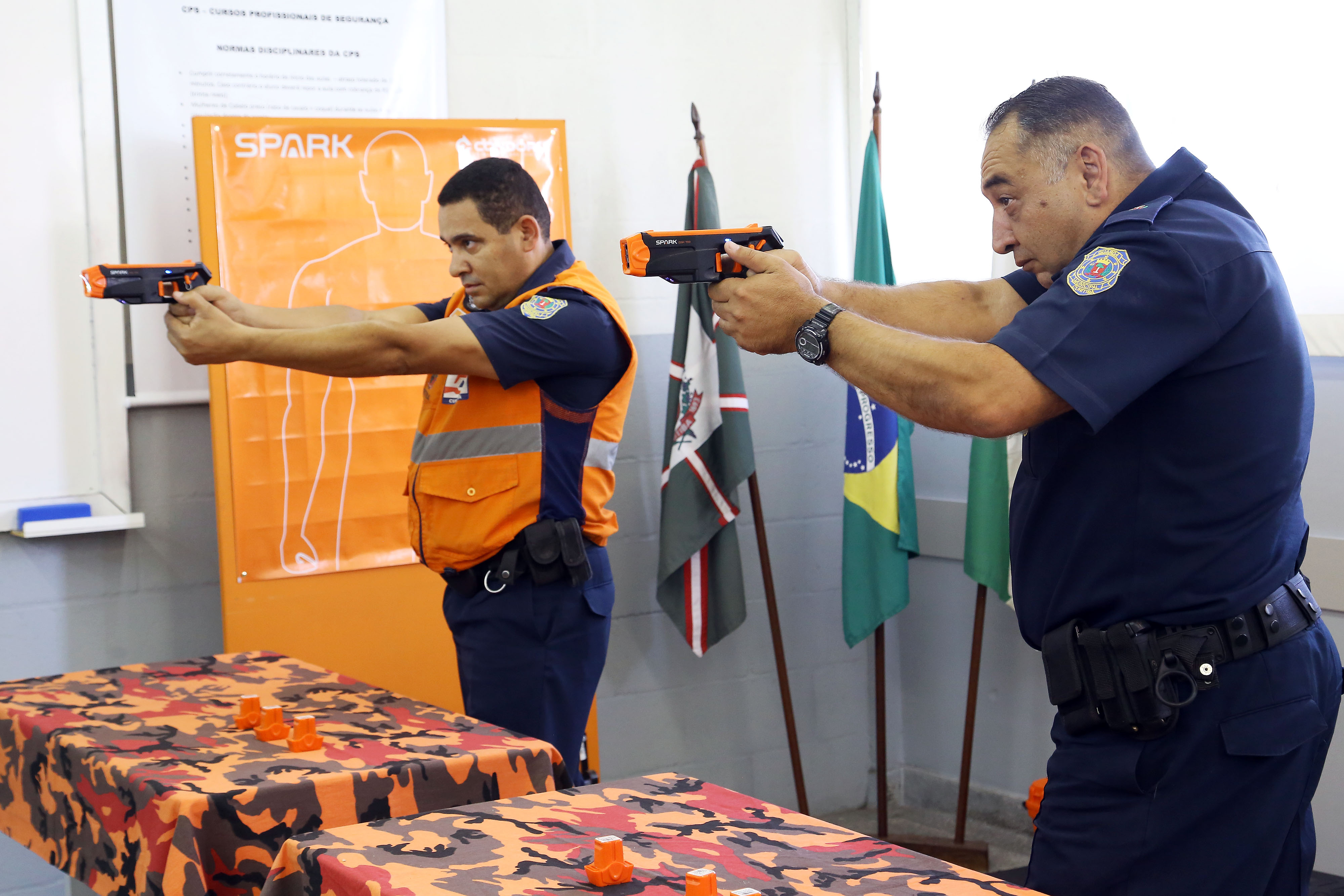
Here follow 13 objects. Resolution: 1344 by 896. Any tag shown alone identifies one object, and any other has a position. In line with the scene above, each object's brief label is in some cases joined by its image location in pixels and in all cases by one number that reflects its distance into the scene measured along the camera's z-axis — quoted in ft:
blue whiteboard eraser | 8.02
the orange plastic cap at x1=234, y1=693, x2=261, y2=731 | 5.16
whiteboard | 7.95
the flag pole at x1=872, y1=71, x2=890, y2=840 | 10.02
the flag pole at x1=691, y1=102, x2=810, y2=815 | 10.18
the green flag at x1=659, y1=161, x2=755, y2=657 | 9.83
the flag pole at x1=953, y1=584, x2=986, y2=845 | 9.66
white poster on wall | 8.23
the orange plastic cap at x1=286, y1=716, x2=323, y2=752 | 4.75
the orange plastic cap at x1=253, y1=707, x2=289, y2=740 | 4.96
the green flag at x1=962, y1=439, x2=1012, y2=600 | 9.27
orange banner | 8.13
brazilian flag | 10.01
